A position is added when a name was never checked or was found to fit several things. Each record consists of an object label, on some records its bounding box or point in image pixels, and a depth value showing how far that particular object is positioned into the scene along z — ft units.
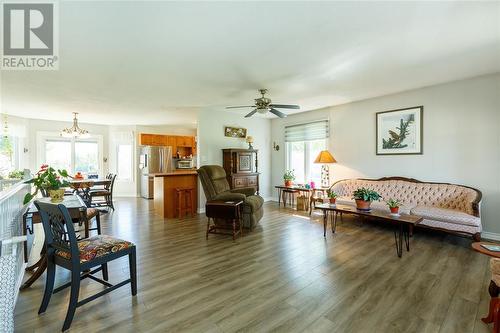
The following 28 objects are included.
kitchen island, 17.42
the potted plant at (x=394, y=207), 11.19
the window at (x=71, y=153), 23.80
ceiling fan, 12.81
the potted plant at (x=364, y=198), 11.84
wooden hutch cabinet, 18.86
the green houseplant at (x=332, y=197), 13.39
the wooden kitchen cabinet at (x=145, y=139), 26.02
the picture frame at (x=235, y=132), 20.39
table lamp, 17.75
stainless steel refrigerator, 25.70
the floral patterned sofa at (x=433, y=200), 11.05
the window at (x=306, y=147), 19.84
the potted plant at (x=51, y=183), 8.20
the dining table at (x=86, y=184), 17.56
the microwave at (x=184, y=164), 27.94
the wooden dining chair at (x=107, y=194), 18.93
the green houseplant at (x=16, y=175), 14.09
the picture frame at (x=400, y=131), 14.57
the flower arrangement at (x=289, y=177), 20.97
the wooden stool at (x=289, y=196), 20.37
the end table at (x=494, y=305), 5.34
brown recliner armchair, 13.62
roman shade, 19.47
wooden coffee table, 10.16
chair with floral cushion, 5.91
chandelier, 20.13
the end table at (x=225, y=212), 12.28
